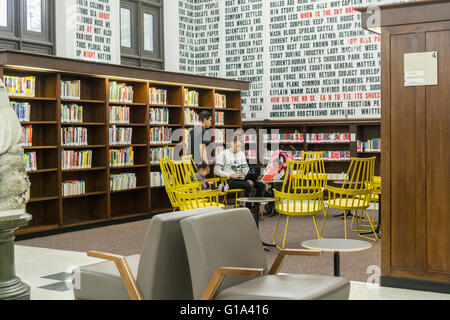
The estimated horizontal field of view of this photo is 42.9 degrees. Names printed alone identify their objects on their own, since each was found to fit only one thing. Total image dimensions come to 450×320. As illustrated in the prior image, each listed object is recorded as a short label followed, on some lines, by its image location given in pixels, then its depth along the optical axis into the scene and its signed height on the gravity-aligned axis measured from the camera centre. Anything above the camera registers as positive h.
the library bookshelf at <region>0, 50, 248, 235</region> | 7.46 +0.10
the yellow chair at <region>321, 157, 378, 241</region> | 6.38 -0.68
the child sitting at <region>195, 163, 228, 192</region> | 7.79 -0.51
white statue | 4.40 -0.19
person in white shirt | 8.26 -0.47
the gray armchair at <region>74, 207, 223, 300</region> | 3.19 -0.79
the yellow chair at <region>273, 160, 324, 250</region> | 6.07 -0.76
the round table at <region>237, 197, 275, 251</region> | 5.96 -0.68
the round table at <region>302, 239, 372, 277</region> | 3.68 -0.73
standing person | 8.28 -0.05
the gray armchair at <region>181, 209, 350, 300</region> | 2.93 -0.72
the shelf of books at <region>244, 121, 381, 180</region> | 10.31 -0.11
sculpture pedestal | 4.09 -0.89
